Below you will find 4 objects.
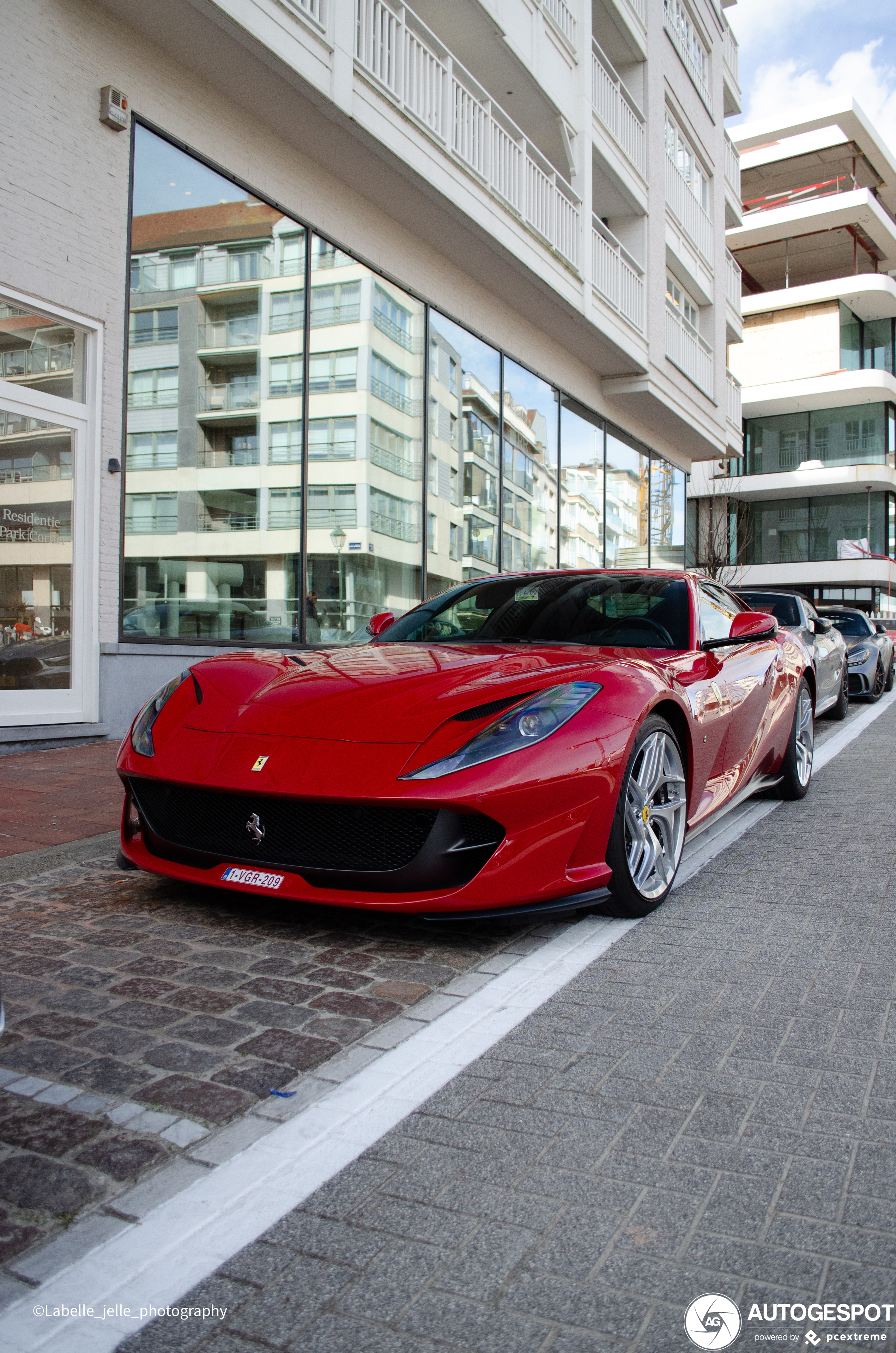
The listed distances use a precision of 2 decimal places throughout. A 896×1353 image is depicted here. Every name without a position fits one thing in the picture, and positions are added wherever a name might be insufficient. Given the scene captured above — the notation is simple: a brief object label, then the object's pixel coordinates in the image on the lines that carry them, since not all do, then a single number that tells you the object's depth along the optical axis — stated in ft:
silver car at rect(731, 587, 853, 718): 28.76
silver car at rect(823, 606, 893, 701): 43.06
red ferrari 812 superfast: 10.01
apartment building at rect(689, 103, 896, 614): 132.16
